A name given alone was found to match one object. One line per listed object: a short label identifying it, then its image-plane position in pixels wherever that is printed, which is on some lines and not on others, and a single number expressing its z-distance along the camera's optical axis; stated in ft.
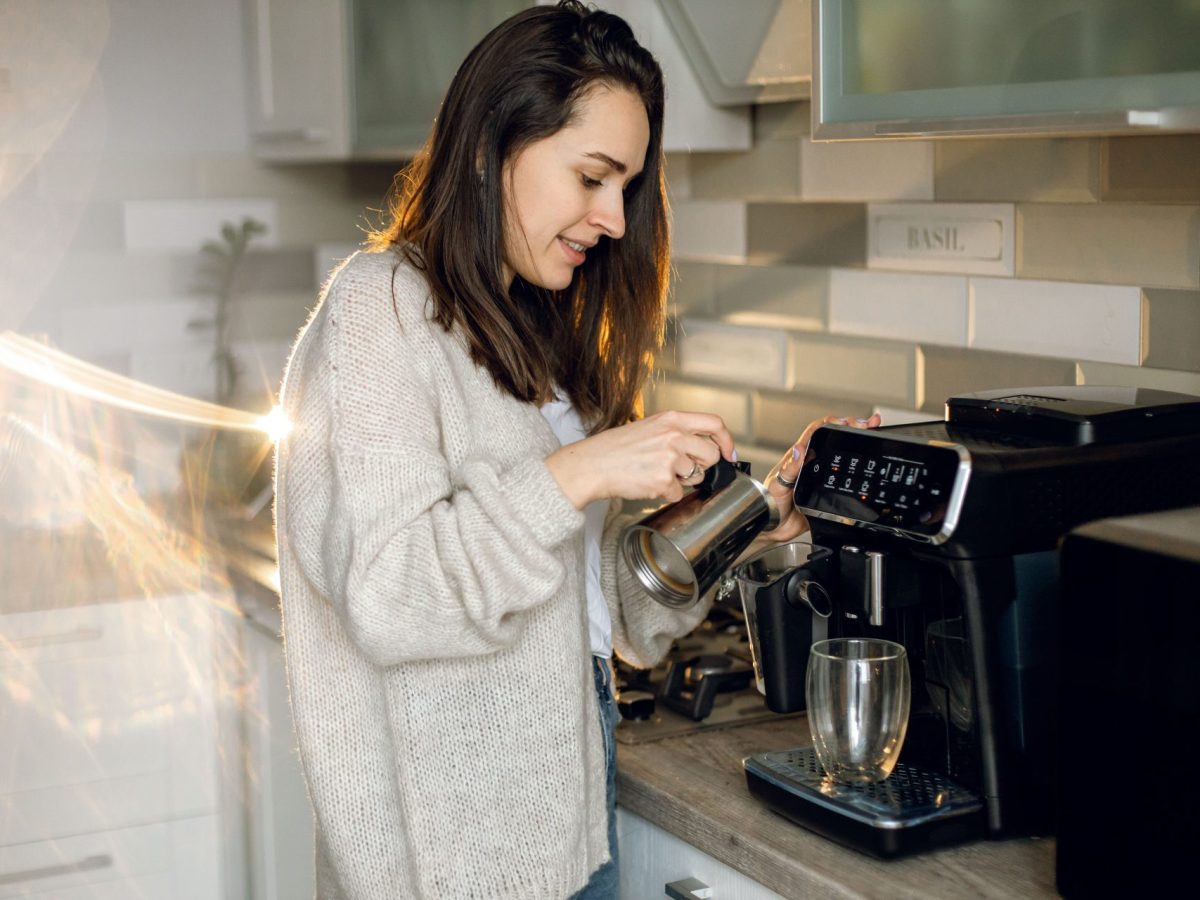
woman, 3.78
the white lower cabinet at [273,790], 7.38
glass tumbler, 4.00
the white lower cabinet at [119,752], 7.54
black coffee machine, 3.83
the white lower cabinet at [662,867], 4.26
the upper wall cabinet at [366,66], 7.68
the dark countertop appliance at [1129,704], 3.29
